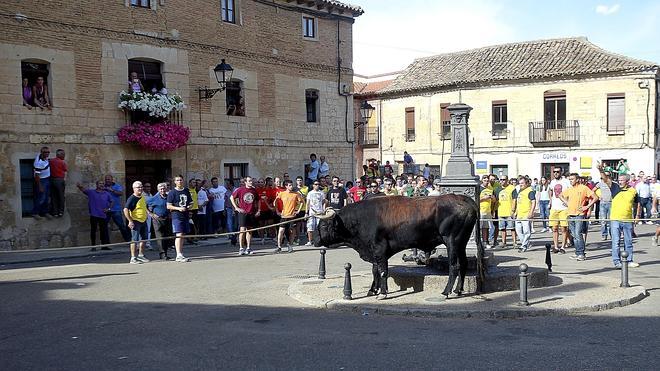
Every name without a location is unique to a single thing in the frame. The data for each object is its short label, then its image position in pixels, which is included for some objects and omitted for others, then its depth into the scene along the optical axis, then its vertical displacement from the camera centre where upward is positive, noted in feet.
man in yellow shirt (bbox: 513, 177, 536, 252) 50.41 -3.34
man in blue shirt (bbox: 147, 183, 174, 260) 46.06 -3.13
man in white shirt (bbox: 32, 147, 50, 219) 51.49 -0.66
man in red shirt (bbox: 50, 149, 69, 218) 52.54 -0.61
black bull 29.76 -2.96
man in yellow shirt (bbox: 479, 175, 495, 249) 50.90 -3.07
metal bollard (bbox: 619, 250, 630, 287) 31.83 -5.53
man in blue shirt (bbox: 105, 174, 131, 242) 54.34 -2.92
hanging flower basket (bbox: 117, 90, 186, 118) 57.72 +6.47
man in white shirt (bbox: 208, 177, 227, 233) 60.23 -2.73
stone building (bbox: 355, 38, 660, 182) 103.76 +10.38
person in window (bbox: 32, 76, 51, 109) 53.26 +6.88
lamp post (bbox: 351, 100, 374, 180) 78.95 +7.27
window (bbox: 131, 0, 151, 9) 59.83 +16.27
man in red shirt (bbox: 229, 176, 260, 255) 50.85 -3.16
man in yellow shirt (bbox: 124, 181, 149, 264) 45.32 -3.02
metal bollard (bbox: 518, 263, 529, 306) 28.04 -5.46
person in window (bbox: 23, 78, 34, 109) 52.62 +6.66
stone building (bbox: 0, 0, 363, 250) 52.44 +8.63
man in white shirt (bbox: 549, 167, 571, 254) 48.85 -4.13
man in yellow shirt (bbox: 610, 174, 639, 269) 39.24 -3.48
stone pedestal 36.09 +0.06
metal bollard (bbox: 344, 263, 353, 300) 30.22 -5.70
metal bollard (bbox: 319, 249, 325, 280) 37.14 -5.93
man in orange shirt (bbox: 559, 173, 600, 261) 44.55 -2.98
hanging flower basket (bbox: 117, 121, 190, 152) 57.98 +3.46
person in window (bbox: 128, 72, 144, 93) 58.80 +8.31
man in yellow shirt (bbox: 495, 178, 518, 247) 51.70 -3.34
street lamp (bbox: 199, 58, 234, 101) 61.31 +9.23
